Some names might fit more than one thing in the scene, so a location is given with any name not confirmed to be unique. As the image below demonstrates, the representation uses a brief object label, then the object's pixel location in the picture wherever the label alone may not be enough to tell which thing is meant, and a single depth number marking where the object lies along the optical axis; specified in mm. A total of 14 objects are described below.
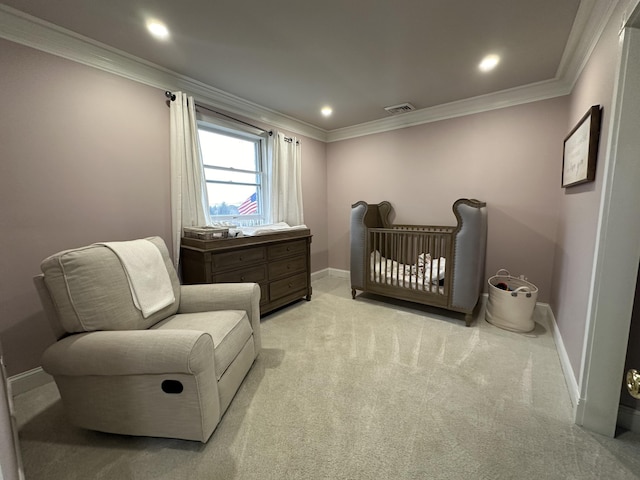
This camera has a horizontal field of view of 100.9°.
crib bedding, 2709
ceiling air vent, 3023
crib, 2430
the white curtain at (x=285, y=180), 3316
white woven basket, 2355
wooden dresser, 2299
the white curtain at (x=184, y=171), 2344
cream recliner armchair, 1202
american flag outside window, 3205
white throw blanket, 1515
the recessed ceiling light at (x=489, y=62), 2080
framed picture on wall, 1487
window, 2832
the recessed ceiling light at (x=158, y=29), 1682
